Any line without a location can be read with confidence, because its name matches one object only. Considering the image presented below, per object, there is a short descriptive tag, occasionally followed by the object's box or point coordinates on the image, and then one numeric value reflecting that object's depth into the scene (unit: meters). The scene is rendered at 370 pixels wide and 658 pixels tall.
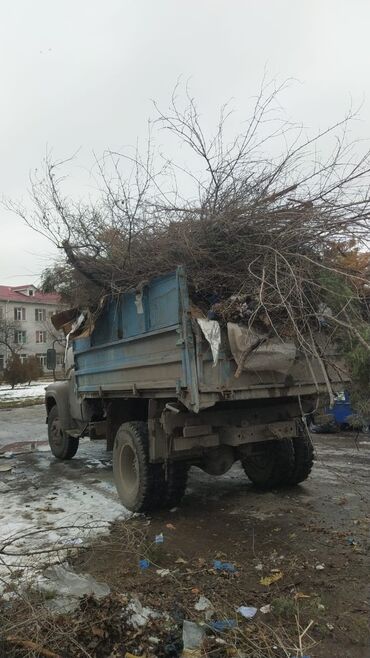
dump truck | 4.92
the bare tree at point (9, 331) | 51.50
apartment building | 56.34
